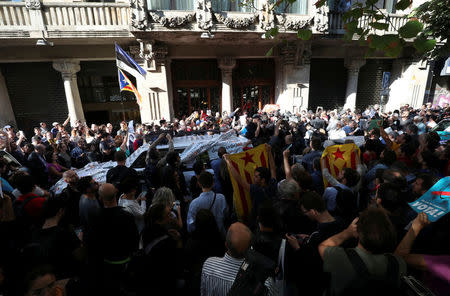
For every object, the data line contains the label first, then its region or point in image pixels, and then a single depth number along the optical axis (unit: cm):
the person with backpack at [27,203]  260
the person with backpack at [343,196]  249
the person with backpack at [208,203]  275
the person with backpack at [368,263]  134
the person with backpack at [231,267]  149
